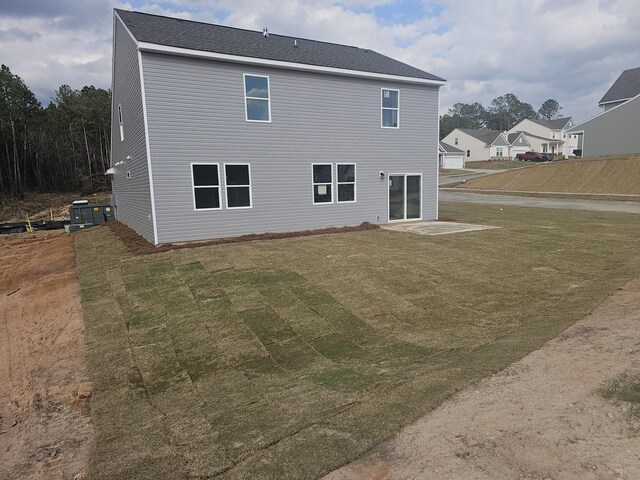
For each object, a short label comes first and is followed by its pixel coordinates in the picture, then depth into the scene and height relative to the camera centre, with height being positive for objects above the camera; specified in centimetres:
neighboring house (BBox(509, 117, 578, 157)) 7056 +665
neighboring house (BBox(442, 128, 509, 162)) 6956 +615
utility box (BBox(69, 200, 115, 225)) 1916 -113
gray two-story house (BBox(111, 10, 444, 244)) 1159 +174
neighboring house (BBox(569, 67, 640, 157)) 3541 +448
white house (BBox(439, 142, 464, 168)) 6353 +325
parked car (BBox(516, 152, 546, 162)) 5959 +294
